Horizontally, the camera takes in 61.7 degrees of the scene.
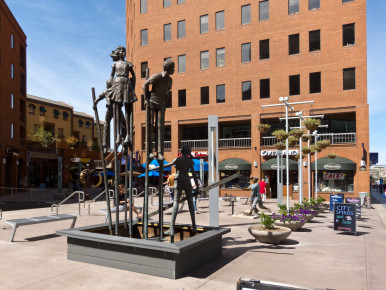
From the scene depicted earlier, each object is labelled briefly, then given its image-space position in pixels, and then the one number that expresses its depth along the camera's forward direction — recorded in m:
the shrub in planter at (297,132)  15.78
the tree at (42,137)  52.97
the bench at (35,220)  9.20
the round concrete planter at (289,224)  10.97
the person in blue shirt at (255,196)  14.93
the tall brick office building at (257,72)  27.12
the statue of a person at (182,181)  7.77
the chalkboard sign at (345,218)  10.84
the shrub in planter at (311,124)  14.72
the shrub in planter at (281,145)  17.29
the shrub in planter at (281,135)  15.44
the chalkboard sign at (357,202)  14.70
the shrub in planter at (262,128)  17.18
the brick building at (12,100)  30.83
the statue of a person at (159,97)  7.67
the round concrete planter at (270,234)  8.87
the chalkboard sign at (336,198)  16.57
